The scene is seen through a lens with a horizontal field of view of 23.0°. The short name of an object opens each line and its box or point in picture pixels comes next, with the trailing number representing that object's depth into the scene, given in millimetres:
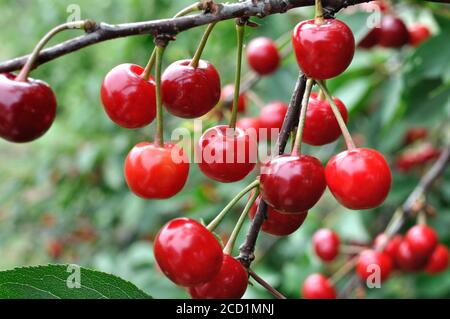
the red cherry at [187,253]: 327
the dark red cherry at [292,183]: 329
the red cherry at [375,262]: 517
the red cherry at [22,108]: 320
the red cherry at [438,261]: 566
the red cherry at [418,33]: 628
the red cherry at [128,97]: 346
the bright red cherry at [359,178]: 333
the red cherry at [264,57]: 563
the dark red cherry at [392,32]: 547
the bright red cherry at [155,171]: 340
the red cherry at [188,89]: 347
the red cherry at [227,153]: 345
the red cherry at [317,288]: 501
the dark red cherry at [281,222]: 352
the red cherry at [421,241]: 530
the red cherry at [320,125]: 362
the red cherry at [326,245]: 588
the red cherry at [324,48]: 328
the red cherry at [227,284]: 335
